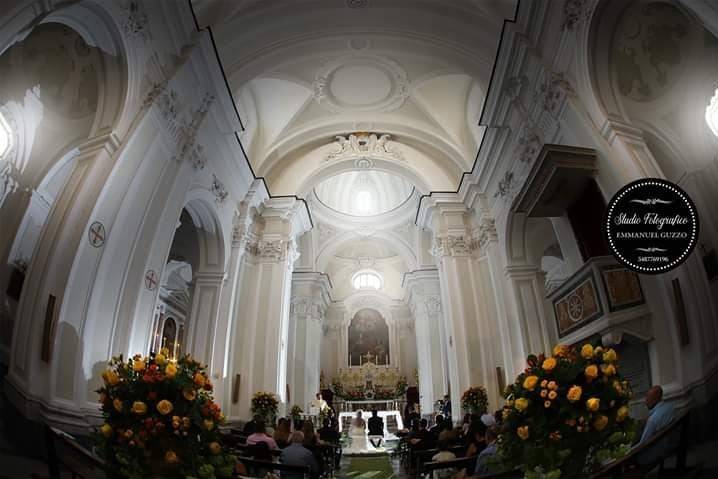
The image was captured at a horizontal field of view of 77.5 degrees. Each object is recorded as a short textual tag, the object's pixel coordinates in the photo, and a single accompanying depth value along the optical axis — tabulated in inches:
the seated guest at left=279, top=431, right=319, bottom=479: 212.7
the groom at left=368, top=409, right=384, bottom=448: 509.7
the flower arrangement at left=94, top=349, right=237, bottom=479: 134.1
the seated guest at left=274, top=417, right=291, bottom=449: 285.0
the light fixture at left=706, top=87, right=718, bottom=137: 192.1
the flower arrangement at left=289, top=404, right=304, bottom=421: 468.5
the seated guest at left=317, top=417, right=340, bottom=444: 368.2
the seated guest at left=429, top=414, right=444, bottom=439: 318.6
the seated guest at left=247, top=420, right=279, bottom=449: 246.4
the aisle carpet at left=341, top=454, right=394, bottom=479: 330.0
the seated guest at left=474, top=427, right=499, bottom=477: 179.8
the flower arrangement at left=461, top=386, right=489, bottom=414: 403.2
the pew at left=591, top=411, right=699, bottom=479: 124.6
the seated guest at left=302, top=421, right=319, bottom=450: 253.4
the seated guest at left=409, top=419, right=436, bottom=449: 300.0
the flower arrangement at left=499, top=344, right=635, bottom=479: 122.0
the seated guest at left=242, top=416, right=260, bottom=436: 274.8
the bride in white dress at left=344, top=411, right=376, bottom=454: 496.5
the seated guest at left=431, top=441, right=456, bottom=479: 237.3
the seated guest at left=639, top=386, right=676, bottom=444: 170.8
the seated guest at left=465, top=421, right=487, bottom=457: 225.6
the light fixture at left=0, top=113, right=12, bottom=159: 188.4
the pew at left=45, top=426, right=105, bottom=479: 134.2
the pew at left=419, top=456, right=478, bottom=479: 192.1
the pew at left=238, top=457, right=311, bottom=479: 186.7
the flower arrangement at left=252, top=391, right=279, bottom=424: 398.3
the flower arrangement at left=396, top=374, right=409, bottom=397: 826.8
